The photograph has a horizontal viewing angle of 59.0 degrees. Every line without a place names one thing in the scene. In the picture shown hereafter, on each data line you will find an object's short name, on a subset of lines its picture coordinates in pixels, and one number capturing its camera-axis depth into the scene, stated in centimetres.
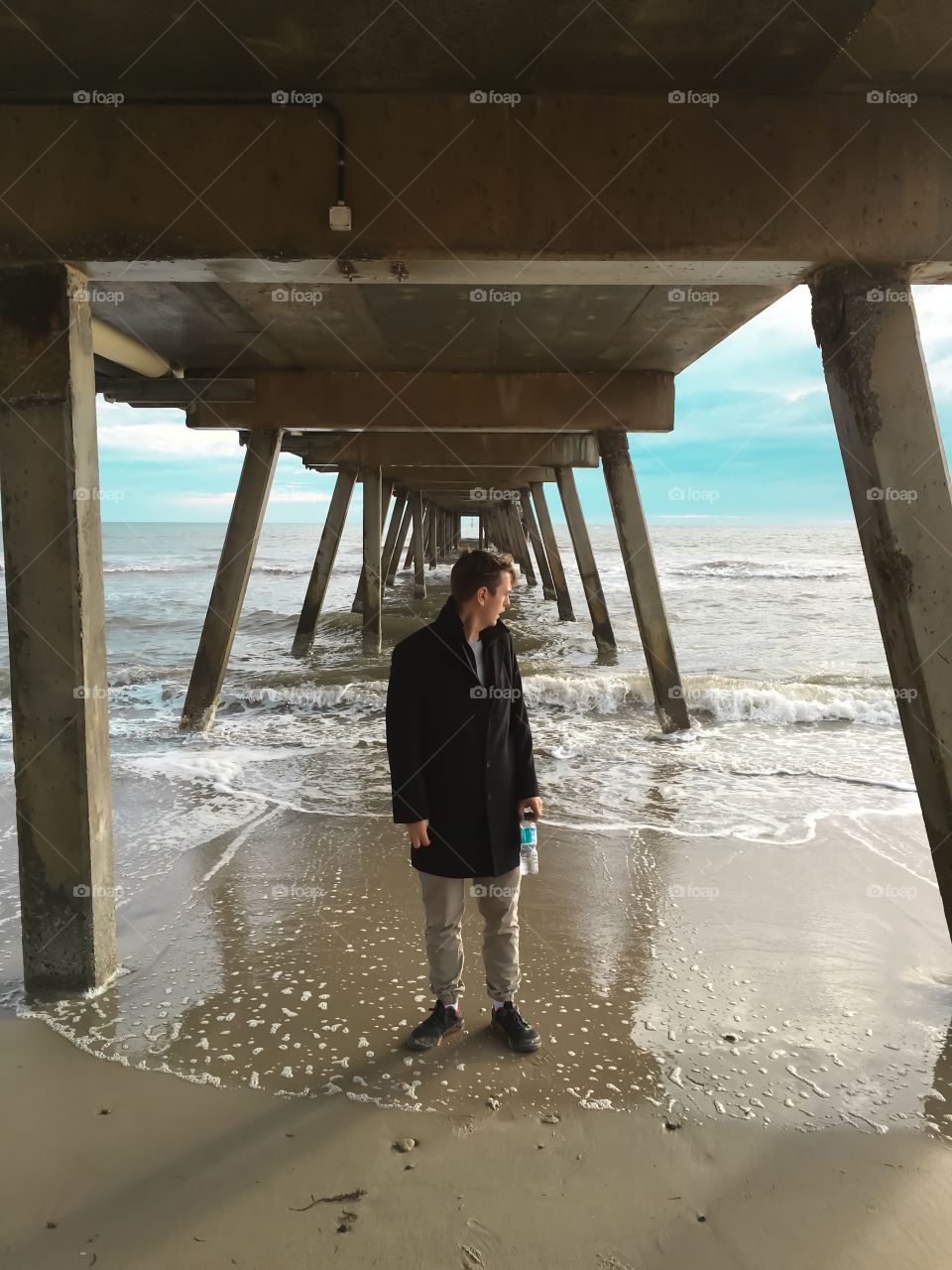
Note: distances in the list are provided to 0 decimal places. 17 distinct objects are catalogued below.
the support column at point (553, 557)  1777
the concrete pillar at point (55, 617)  305
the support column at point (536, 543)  2210
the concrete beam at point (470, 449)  1120
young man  279
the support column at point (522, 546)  2875
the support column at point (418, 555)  2159
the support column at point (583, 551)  1342
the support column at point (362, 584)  1748
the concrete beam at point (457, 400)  770
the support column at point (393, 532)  2330
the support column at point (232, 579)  785
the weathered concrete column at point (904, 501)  304
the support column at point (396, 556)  2455
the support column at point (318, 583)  1291
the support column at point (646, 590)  804
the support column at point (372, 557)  1262
